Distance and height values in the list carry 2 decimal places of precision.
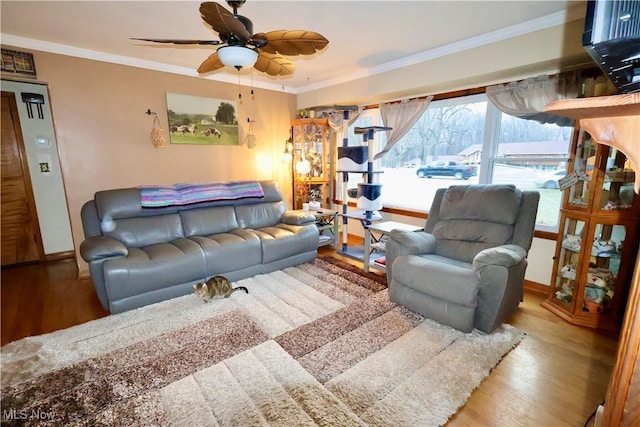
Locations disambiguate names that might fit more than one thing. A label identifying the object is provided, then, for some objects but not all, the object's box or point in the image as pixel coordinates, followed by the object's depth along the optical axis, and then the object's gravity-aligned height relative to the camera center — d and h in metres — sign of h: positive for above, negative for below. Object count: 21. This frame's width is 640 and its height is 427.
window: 2.86 +0.02
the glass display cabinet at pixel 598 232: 2.20 -0.62
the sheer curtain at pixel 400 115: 3.60 +0.54
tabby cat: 2.58 -1.13
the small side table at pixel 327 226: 4.01 -0.93
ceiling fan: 1.58 +0.71
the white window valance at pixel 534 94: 2.50 +0.55
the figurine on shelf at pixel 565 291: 2.50 -1.17
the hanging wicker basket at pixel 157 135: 3.56 +0.32
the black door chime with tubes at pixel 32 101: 3.49 +0.76
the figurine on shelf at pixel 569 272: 2.46 -0.99
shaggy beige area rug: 1.48 -1.26
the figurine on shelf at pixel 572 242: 2.41 -0.73
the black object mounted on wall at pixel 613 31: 0.55 +0.23
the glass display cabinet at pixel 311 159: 4.46 +0.00
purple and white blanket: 3.12 -0.36
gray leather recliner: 2.05 -0.81
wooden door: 3.47 -0.44
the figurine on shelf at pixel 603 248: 2.28 -0.73
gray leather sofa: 2.41 -0.81
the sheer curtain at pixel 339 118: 4.25 +0.60
